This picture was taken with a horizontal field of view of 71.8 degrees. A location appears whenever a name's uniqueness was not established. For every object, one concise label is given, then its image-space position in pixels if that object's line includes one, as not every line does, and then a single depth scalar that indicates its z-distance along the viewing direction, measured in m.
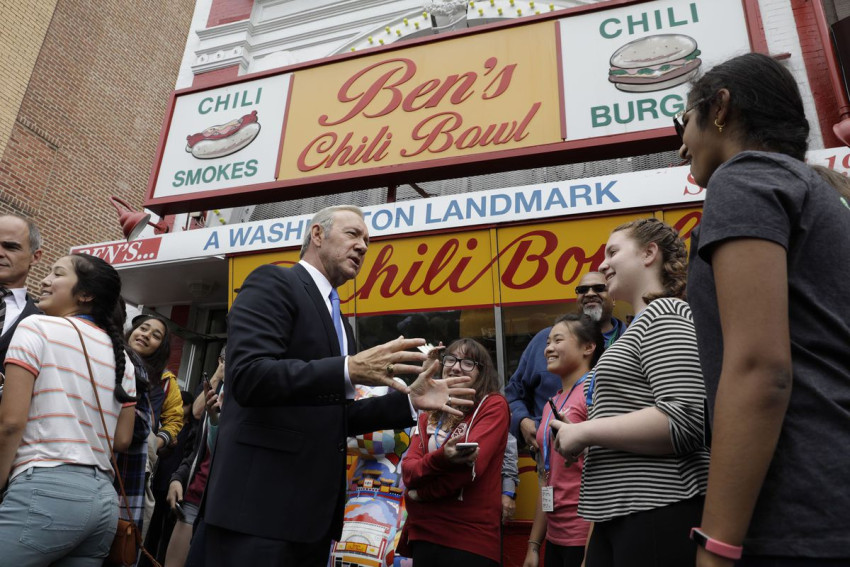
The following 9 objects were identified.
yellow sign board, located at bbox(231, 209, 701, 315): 5.45
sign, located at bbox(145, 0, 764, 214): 6.17
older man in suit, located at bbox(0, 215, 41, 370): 3.03
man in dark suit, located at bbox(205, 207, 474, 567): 1.85
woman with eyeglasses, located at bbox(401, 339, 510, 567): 2.94
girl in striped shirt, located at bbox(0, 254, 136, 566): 2.13
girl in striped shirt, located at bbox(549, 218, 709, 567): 1.64
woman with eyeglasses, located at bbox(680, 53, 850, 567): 1.04
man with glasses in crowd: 4.02
